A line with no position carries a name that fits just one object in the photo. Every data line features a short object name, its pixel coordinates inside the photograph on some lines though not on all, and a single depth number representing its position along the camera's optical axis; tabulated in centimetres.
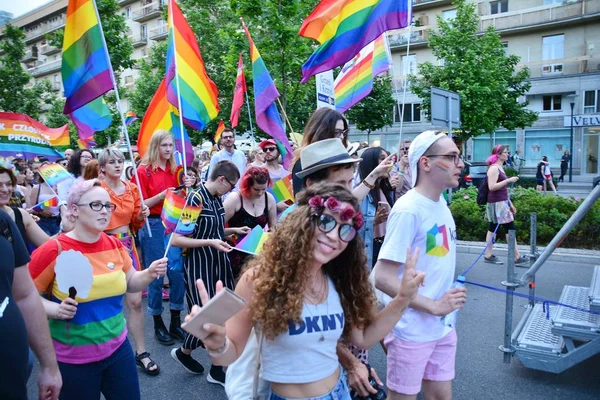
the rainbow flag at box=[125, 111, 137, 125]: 883
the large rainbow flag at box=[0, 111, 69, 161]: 666
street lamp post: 2490
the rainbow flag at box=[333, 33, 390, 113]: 626
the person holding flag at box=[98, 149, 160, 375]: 397
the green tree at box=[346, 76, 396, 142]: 2522
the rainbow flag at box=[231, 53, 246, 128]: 845
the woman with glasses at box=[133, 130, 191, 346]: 464
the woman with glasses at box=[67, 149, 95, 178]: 637
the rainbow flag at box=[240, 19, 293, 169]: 564
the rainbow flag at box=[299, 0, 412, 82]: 492
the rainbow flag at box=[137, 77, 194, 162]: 610
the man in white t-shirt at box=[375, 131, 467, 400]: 247
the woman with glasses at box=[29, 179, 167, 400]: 242
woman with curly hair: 182
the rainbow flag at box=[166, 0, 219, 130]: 512
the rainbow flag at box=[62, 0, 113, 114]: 441
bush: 823
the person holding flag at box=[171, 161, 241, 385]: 372
